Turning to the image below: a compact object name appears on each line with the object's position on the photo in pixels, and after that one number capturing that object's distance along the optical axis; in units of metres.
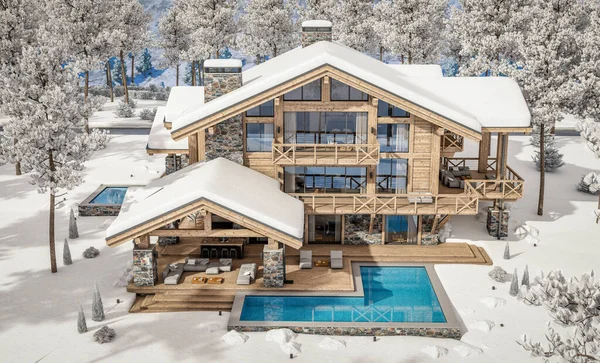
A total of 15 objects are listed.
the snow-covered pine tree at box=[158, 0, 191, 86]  69.56
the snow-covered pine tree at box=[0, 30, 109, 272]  26.33
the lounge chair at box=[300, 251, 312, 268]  28.44
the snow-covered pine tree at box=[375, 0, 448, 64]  56.66
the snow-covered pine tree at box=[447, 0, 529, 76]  48.84
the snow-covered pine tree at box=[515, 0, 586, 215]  33.69
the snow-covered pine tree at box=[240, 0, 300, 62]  63.06
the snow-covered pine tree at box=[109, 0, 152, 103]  65.59
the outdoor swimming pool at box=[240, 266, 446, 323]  24.70
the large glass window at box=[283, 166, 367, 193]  30.80
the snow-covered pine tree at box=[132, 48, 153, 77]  116.50
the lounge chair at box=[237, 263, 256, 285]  26.72
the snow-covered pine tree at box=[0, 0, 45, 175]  41.00
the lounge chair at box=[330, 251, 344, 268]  28.63
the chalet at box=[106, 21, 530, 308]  27.22
